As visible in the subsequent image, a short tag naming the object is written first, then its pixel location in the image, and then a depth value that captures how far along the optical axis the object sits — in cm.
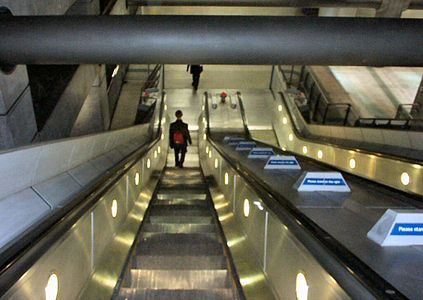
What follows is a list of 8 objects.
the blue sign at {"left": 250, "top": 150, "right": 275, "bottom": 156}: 741
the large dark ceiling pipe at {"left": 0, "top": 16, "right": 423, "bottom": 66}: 564
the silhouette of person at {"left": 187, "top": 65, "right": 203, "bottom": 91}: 1961
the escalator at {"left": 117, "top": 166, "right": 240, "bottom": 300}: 382
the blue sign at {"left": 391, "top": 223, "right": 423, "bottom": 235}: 237
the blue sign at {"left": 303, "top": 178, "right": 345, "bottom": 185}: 421
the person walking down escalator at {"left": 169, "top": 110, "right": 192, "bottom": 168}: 1216
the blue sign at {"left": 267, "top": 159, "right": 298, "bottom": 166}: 589
